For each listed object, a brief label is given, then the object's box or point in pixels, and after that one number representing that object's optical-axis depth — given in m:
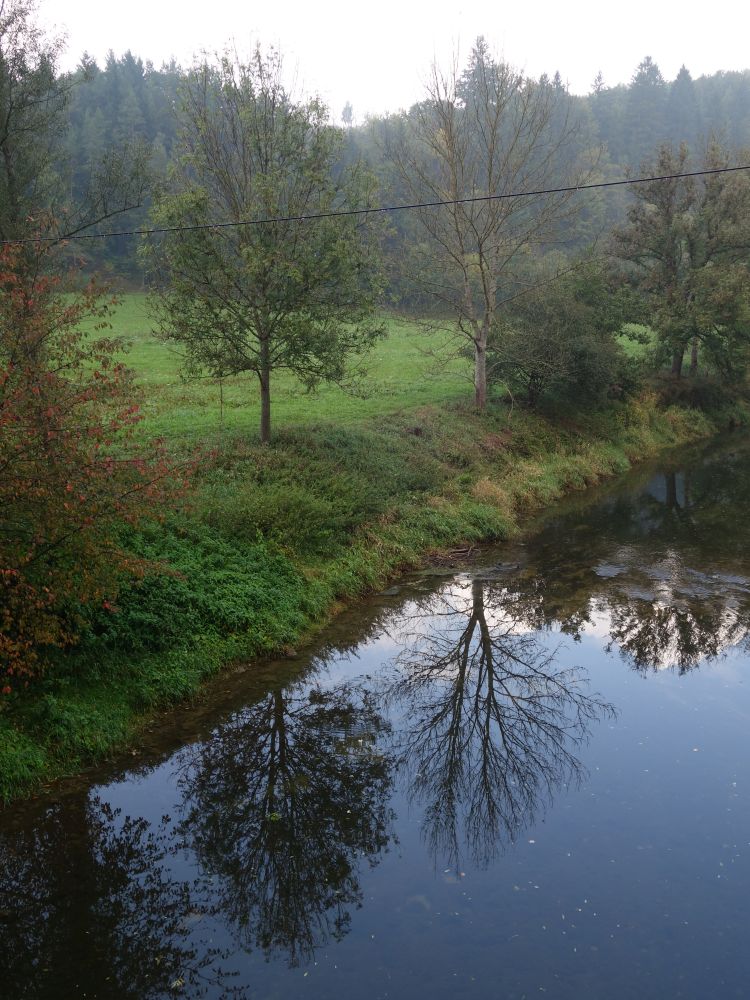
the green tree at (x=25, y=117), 16.22
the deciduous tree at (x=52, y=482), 8.46
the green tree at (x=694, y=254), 30.02
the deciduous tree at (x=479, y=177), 23.28
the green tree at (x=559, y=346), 24.53
